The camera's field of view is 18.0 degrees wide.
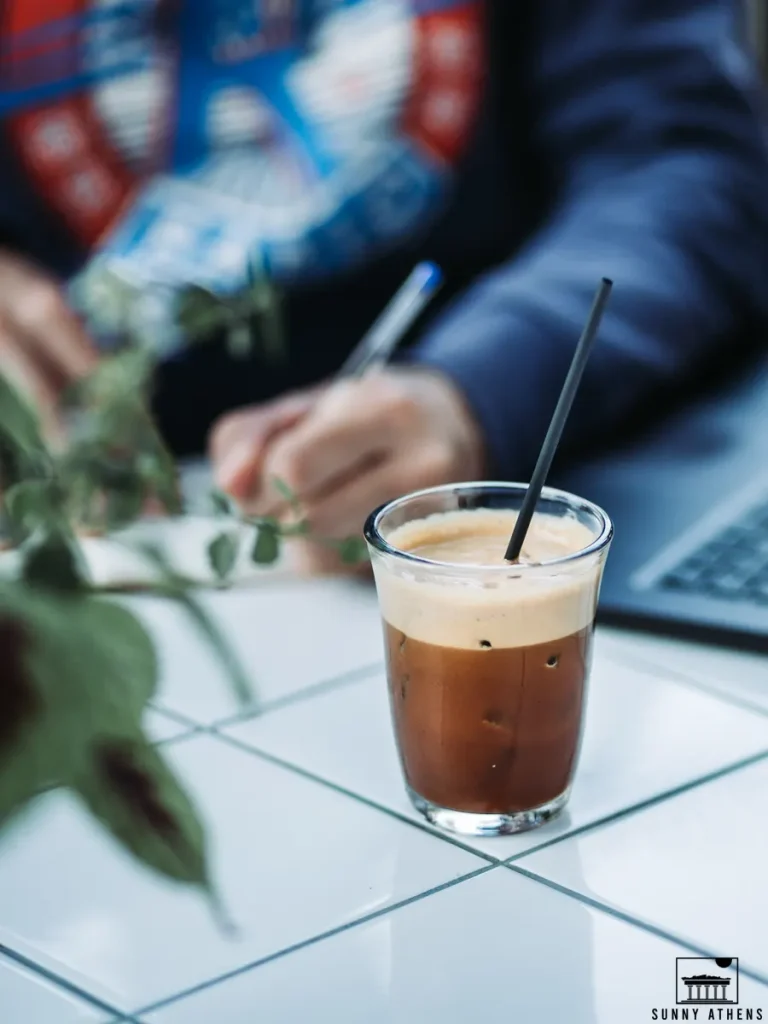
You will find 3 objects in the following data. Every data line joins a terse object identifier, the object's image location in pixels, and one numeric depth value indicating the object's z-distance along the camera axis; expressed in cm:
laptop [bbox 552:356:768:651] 97
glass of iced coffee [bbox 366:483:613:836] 83
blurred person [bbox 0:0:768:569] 124
